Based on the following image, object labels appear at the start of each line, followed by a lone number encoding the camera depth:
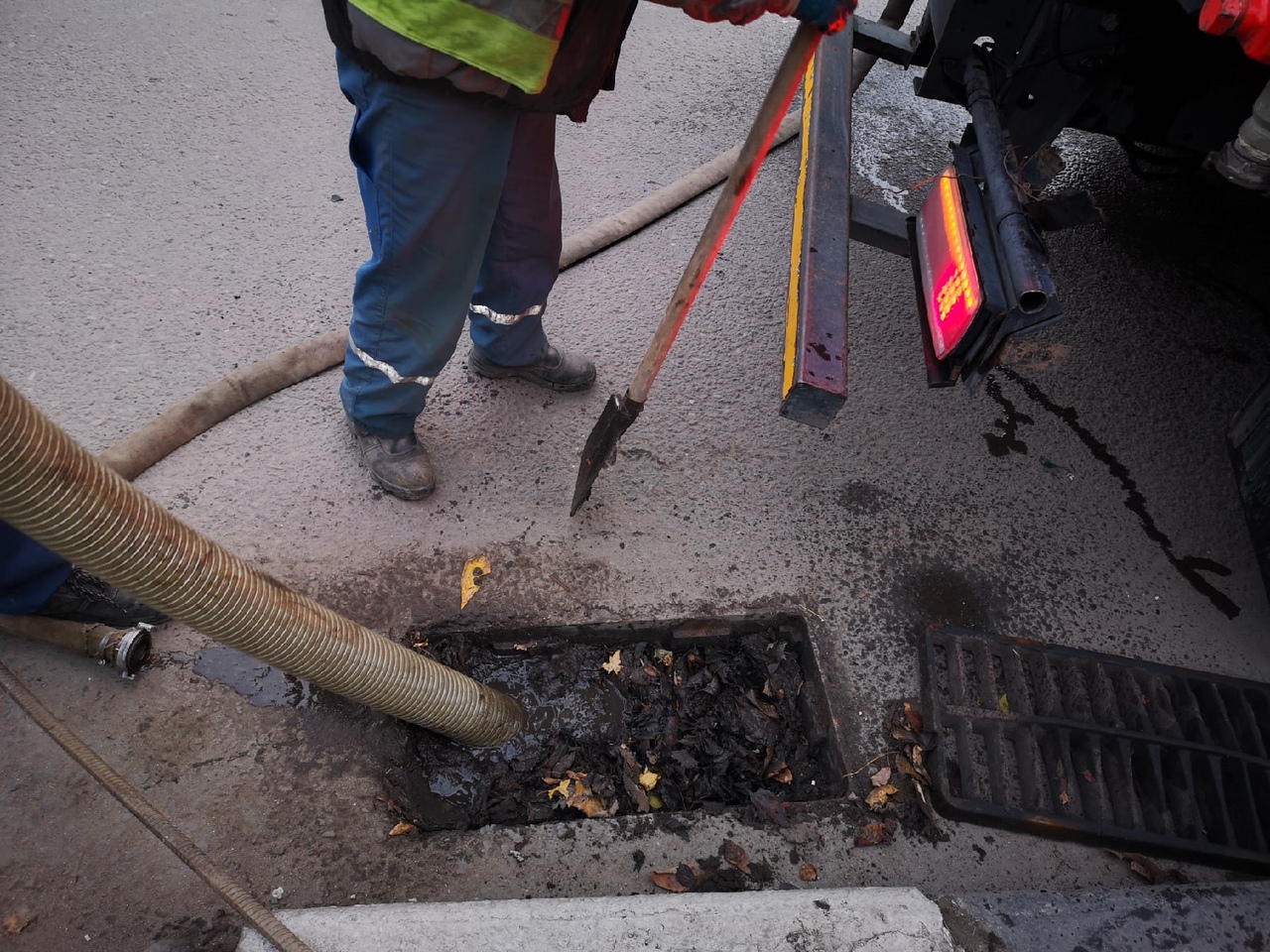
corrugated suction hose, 1.22
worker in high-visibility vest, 1.62
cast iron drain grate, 2.04
